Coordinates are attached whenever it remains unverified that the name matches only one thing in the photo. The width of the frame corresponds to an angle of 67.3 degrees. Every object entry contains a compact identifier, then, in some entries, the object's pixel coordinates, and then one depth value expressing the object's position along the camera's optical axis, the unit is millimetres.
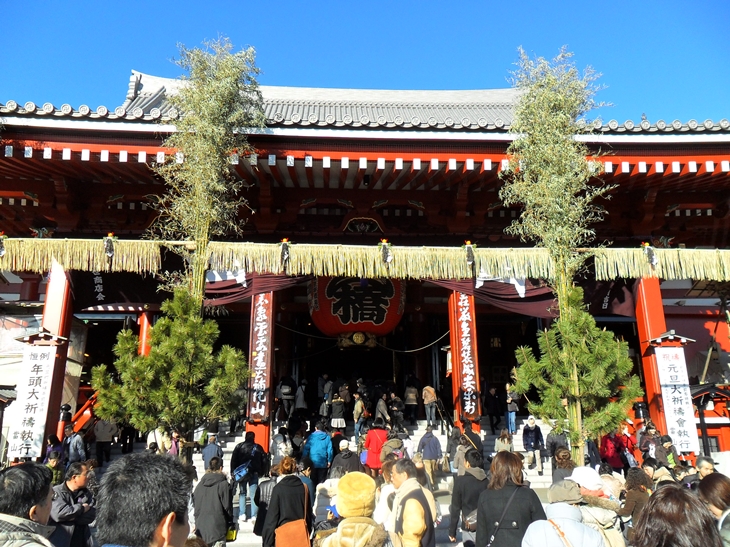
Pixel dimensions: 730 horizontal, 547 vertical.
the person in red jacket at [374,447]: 9156
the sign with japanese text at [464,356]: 10984
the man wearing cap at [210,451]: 7898
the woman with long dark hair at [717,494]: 3090
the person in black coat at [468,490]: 5504
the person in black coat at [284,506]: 4914
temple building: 9734
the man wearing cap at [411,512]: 4055
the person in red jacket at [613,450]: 10000
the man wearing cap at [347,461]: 7986
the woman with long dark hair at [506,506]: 3787
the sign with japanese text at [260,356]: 10266
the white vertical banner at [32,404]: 9375
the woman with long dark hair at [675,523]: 2400
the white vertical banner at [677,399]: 10086
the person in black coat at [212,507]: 5715
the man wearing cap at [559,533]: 3041
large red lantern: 12625
